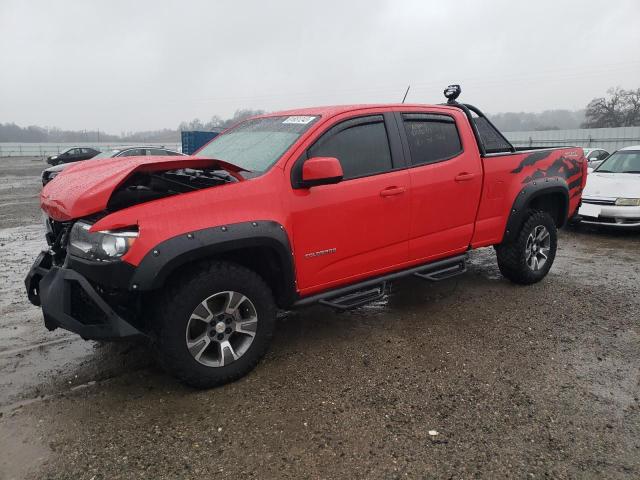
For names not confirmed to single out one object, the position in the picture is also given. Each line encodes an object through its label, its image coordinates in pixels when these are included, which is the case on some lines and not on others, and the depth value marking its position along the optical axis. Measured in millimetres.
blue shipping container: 24750
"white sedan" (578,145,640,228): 7578
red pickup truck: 2848
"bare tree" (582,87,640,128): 52719
